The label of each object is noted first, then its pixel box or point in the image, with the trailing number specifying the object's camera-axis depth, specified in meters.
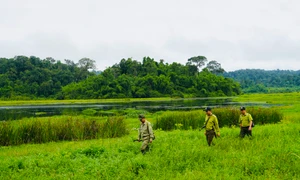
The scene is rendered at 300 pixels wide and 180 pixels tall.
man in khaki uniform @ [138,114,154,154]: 11.70
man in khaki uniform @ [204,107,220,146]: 12.44
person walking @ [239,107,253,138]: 13.66
